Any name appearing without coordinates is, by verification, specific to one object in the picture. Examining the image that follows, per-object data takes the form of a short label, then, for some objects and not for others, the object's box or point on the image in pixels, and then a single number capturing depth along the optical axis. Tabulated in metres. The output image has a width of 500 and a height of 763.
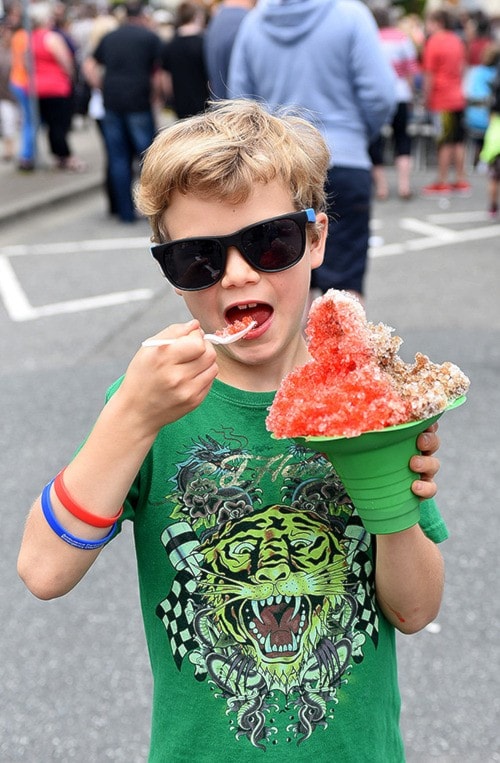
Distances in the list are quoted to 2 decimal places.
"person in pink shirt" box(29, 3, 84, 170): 12.76
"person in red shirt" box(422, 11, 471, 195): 11.78
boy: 1.57
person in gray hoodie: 4.98
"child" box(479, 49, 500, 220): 9.09
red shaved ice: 1.36
